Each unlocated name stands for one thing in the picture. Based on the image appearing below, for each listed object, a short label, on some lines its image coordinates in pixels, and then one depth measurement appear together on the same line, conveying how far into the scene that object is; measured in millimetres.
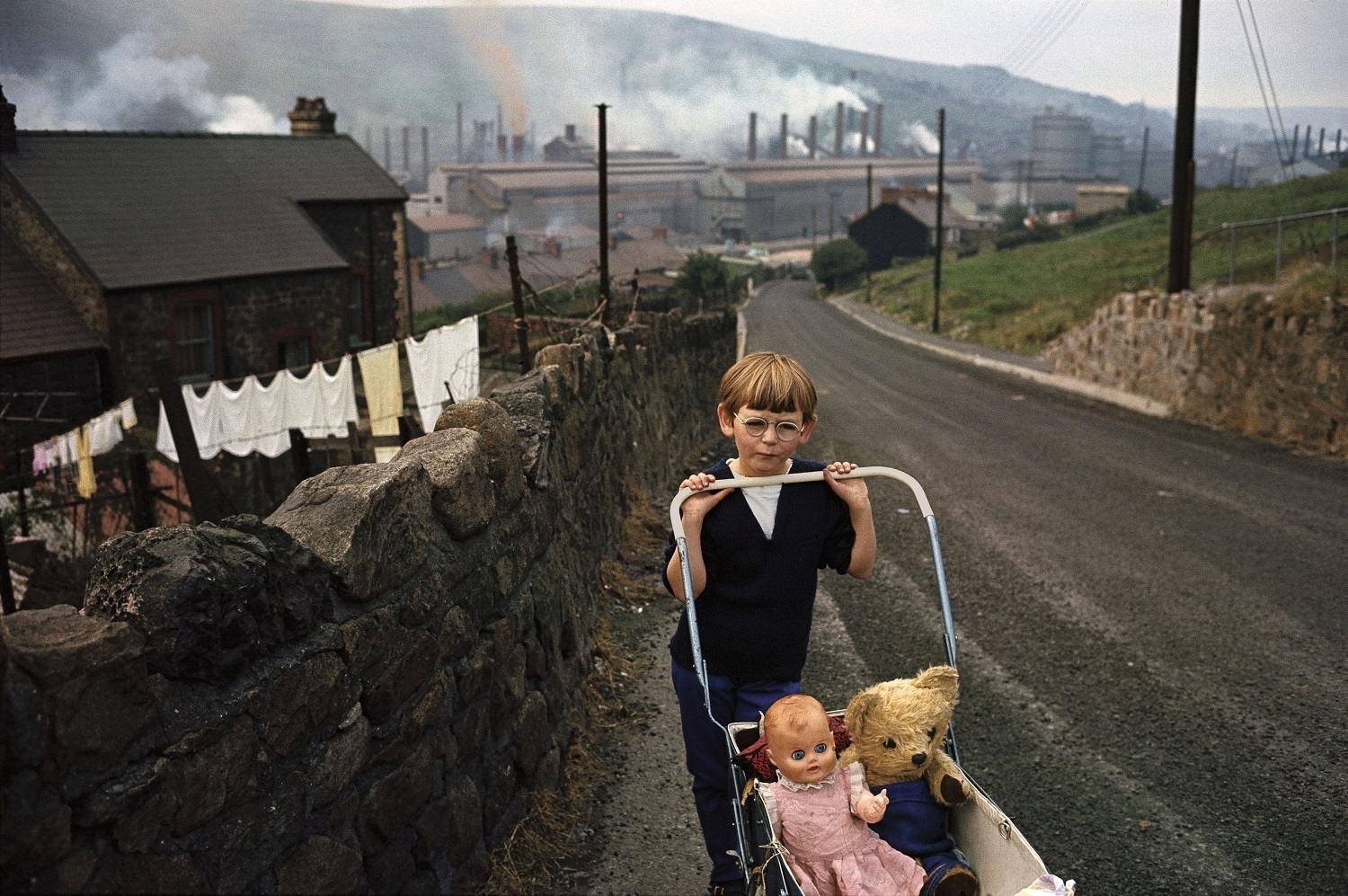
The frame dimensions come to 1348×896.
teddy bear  3715
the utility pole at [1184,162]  22750
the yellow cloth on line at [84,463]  17078
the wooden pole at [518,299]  12438
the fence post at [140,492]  11672
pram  3475
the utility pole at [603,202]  23359
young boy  4031
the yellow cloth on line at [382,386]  17062
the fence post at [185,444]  11336
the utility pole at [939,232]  46831
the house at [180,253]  22734
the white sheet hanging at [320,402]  17078
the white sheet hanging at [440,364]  17297
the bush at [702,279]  65412
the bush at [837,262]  85750
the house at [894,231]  90562
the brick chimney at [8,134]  20419
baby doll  3529
